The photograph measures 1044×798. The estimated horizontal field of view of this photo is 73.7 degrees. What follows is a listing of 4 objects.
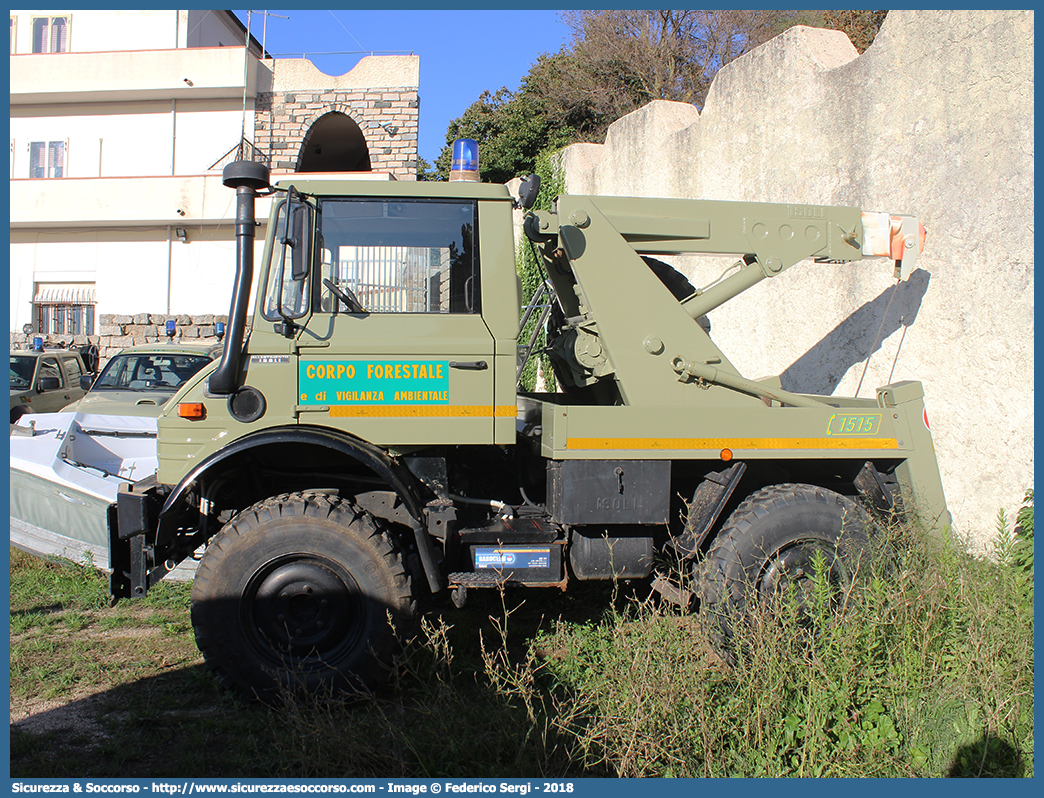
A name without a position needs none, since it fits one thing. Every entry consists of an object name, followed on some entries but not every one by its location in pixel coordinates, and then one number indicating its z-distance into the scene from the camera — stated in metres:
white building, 18.92
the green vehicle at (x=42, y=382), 10.51
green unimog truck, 3.58
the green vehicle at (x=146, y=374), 8.59
